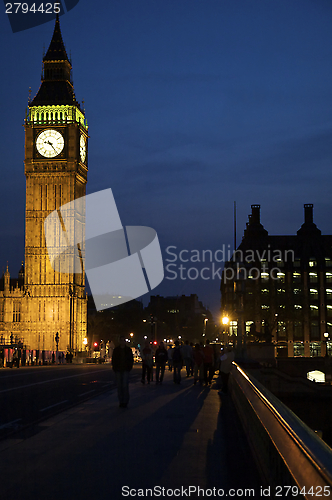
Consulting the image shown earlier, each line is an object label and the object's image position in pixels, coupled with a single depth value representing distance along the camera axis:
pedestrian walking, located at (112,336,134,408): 15.31
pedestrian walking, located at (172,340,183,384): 24.66
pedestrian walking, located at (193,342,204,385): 24.89
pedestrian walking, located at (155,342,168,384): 24.47
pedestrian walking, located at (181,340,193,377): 27.41
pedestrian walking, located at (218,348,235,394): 19.59
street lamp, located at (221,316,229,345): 45.43
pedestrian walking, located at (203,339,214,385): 24.31
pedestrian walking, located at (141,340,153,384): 24.02
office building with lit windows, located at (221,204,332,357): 95.78
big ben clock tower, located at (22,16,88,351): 100.94
